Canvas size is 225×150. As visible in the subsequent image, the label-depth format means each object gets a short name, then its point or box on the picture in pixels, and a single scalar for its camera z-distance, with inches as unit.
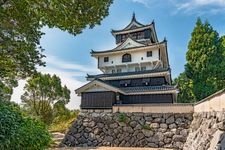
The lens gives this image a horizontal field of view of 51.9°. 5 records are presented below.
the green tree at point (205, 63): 982.4
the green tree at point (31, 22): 231.1
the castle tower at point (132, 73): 805.9
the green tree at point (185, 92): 1091.9
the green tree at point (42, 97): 1142.3
